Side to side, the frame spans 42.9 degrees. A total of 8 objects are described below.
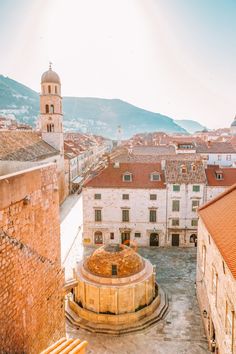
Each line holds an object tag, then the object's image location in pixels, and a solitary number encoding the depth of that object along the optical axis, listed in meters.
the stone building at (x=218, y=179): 34.44
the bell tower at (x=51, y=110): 48.81
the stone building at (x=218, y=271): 13.70
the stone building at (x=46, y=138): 41.75
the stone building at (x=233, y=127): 129.59
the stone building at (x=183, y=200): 34.38
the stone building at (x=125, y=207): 34.78
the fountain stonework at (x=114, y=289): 21.41
